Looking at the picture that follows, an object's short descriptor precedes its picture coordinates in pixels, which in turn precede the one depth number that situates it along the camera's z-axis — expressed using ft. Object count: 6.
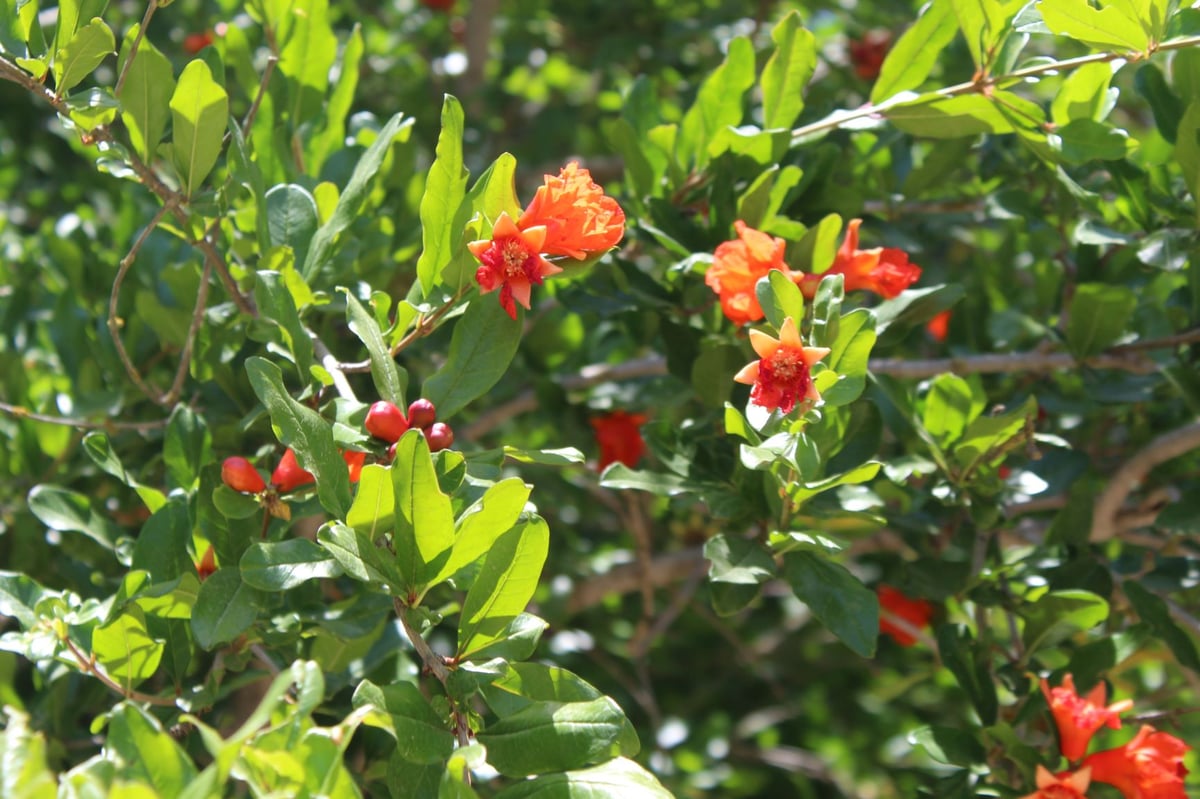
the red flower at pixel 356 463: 4.21
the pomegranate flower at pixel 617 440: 7.14
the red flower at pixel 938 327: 7.79
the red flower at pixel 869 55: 8.76
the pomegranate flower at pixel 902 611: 6.90
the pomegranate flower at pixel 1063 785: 4.58
